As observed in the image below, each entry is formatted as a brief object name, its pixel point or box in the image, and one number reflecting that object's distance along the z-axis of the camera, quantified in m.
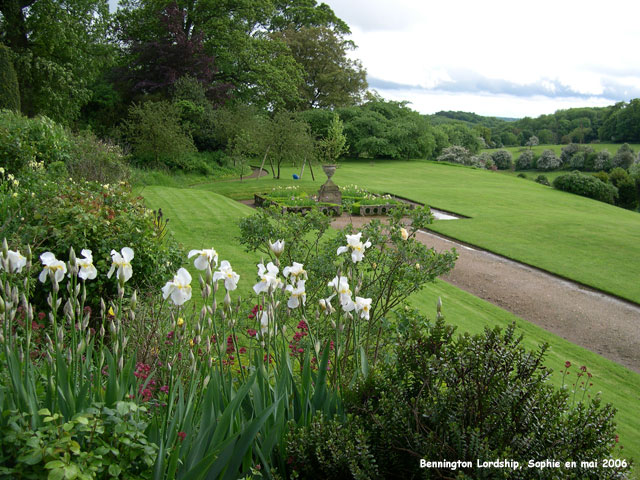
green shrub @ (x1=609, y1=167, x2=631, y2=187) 34.66
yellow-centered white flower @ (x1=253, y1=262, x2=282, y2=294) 2.56
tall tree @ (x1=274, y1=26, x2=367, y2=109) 47.56
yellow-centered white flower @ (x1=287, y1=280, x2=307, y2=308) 2.66
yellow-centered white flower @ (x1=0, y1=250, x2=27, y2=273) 2.28
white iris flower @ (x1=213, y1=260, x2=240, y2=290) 2.40
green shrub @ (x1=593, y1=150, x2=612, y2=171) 46.62
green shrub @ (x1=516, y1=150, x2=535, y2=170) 53.41
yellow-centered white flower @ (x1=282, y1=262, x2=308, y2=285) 2.78
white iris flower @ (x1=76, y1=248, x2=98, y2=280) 2.46
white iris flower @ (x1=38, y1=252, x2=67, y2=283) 2.40
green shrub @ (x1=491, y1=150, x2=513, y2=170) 55.09
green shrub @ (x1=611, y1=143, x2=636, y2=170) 45.03
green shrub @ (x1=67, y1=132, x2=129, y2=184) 12.81
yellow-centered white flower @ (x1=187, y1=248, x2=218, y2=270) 2.36
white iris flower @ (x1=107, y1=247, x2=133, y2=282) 2.38
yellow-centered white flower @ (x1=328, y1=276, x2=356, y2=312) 2.71
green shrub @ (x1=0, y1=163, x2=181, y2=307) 5.91
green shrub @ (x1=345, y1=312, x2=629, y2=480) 2.15
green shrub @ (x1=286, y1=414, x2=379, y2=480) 2.22
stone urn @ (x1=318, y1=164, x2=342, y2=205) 20.91
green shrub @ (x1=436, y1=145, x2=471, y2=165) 47.56
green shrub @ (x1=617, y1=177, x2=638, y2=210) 33.88
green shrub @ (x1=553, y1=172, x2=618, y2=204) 31.56
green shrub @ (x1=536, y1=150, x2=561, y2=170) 51.03
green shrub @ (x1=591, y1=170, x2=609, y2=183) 34.75
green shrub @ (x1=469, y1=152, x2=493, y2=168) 47.98
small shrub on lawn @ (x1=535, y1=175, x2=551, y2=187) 39.10
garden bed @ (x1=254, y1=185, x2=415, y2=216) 18.02
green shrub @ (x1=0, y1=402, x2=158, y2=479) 1.81
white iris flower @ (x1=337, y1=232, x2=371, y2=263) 3.02
